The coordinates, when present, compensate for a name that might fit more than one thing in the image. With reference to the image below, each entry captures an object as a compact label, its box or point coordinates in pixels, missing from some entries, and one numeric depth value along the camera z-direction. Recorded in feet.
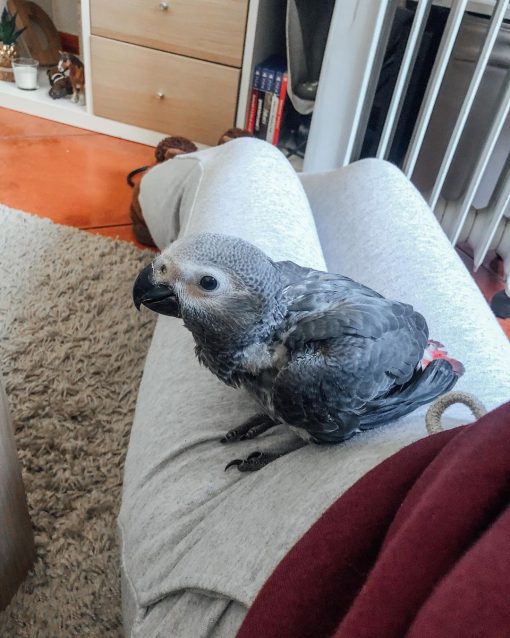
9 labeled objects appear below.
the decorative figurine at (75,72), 6.68
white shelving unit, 5.53
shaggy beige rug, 2.67
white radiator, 4.11
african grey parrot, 1.78
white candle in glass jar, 6.82
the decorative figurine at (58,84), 6.83
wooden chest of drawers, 5.56
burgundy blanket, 0.95
